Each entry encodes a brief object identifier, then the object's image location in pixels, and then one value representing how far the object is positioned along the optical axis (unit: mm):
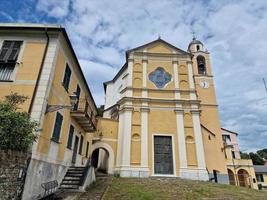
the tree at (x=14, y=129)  6148
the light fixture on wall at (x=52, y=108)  8784
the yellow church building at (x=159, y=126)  17188
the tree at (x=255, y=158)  64625
